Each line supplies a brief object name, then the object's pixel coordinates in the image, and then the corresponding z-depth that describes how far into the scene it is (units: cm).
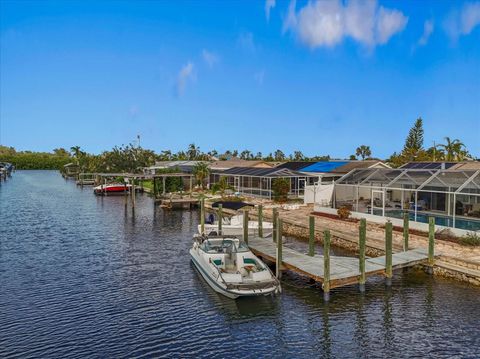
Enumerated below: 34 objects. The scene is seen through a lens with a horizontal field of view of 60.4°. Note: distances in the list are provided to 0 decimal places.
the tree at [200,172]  6214
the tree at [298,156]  10950
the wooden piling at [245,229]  2710
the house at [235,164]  6388
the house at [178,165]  7297
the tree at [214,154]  13877
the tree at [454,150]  5809
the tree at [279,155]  13041
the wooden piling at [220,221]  3064
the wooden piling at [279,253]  2102
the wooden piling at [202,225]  3114
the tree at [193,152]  12100
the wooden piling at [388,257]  1965
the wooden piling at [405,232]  2316
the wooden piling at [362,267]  1883
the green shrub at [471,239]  2225
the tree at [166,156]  11925
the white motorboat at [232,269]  1772
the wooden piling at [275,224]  2631
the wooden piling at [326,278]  1792
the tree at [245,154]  13688
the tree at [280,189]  4469
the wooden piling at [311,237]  2292
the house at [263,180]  4869
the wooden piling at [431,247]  2086
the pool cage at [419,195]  2620
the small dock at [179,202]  4956
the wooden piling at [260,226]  2883
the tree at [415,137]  7828
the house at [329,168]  4847
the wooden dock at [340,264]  1869
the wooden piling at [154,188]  5733
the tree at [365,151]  10288
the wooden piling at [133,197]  4830
